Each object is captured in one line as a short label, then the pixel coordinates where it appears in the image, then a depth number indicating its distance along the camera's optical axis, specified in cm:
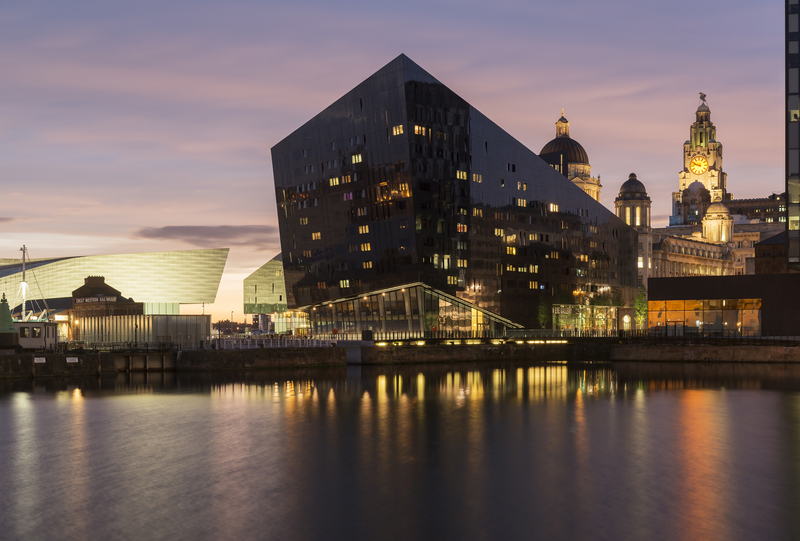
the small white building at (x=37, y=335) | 8369
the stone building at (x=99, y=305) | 13750
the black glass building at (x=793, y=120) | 8806
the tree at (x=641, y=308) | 17702
